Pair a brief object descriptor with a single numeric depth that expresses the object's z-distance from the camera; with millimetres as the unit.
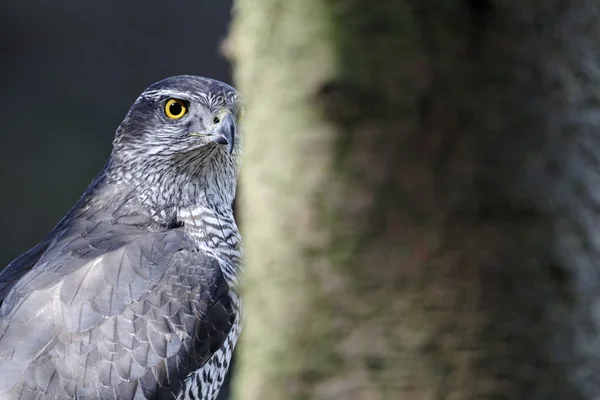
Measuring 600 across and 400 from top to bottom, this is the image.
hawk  6325
